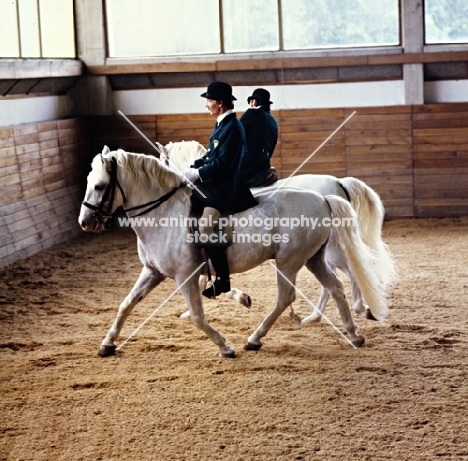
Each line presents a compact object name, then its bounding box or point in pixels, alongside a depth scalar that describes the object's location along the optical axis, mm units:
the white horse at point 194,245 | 11492
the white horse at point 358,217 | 13453
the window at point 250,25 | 24844
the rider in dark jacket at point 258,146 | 14727
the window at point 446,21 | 24250
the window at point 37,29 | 20562
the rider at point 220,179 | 11383
